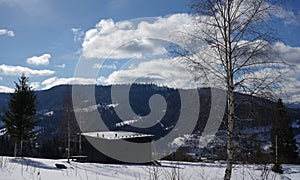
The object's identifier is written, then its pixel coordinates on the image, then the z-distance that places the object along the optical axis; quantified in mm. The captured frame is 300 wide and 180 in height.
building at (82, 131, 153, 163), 31656
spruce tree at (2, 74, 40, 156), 27141
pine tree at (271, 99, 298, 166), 34812
